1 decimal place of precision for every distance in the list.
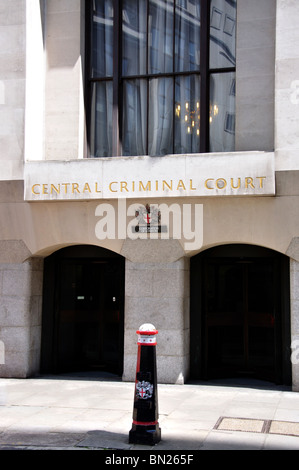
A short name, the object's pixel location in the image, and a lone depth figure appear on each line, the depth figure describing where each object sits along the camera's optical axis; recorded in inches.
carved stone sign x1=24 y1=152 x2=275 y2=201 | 426.6
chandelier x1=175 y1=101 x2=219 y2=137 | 470.6
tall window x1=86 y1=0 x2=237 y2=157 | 467.5
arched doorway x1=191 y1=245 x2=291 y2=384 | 473.7
